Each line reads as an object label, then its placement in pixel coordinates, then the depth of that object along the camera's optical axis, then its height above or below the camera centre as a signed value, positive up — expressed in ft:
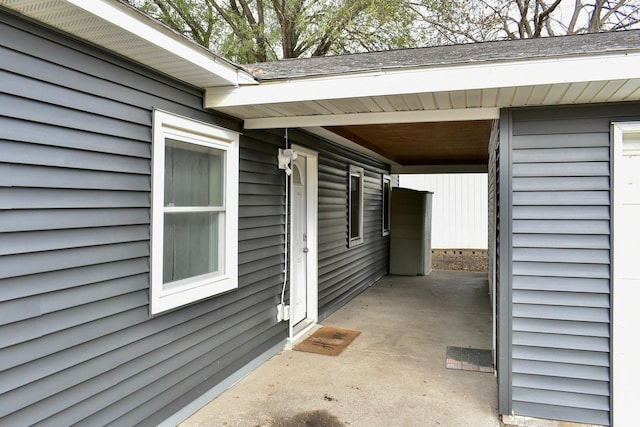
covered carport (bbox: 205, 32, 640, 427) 8.13 +2.75
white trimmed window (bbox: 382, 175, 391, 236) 28.94 +1.05
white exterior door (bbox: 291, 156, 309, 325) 16.21 -0.85
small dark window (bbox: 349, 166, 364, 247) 22.18 +0.78
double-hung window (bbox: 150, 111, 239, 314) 8.77 +0.17
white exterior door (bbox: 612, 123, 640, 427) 9.11 -1.77
